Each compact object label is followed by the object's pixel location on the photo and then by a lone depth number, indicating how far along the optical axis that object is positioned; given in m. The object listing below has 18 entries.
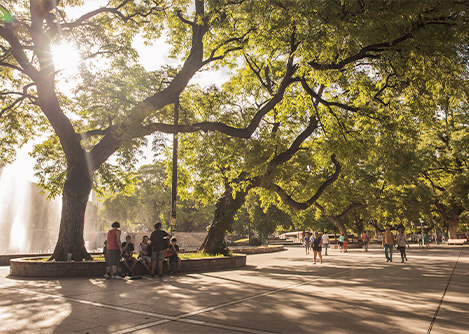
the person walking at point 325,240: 25.88
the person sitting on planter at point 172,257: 12.57
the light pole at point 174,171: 15.75
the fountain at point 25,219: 27.62
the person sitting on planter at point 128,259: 11.67
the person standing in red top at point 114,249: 10.87
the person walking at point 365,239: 31.46
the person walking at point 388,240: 18.56
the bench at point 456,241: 40.94
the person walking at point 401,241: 18.44
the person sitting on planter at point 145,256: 12.07
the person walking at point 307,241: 28.70
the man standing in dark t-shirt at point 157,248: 11.81
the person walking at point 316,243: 17.95
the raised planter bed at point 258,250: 26.73
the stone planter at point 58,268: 10.98
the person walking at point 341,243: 32.48
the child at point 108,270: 10.90
